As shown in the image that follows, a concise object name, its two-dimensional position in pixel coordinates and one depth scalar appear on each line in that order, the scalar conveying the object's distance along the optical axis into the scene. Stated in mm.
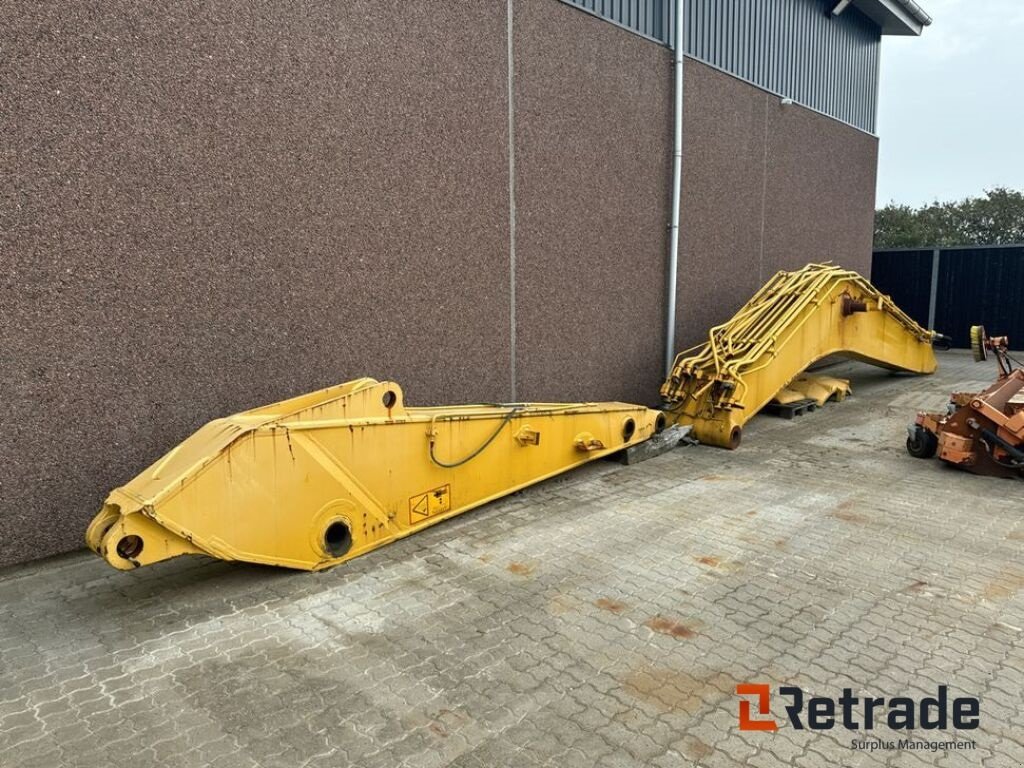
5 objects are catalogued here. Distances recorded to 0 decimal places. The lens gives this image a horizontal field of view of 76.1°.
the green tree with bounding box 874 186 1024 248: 30078
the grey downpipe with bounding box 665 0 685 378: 8102
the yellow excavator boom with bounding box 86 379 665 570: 3160
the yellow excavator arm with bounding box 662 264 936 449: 6891
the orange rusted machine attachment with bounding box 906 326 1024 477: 5500
